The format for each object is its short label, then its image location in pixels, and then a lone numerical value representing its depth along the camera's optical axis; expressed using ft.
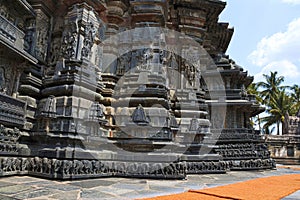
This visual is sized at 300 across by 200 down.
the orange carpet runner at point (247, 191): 13.43
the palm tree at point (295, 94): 142.31
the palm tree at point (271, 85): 139.64
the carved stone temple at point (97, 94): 18.79
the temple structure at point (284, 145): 97.76
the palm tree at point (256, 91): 127.41
